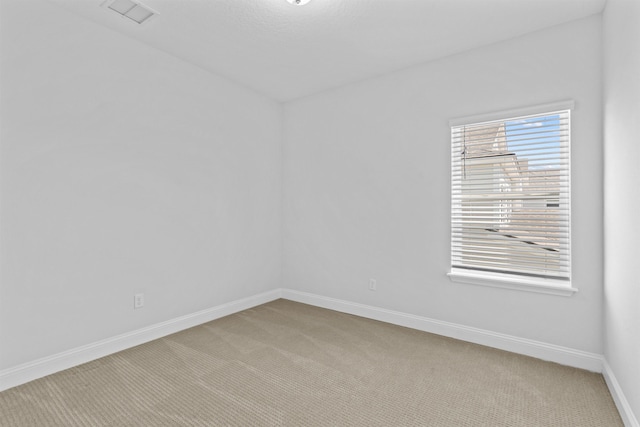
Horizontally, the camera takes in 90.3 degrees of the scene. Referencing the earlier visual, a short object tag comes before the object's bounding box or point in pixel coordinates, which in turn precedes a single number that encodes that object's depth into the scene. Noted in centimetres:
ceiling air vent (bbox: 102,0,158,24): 226
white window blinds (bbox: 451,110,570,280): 248
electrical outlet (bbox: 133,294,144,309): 273
